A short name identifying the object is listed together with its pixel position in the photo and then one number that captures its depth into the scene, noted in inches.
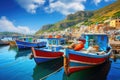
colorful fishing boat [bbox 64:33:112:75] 246.0
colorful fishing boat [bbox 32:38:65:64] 345.3
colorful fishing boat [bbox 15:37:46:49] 751.3
